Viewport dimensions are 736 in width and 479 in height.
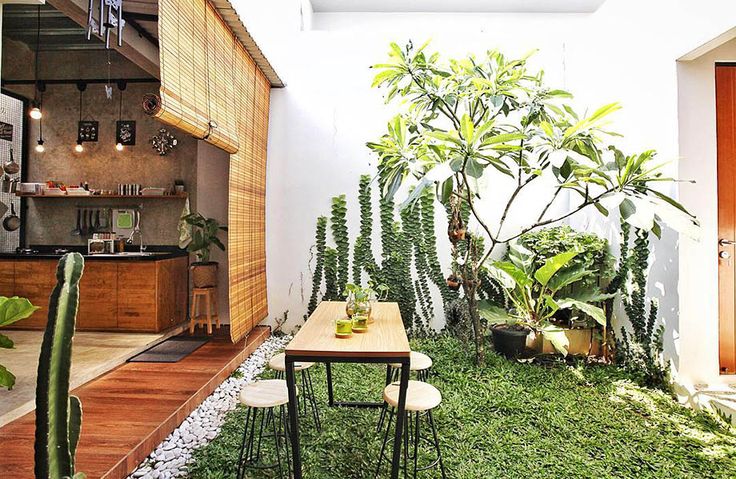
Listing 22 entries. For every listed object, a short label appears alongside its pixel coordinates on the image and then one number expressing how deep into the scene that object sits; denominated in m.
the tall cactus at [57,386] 0.98
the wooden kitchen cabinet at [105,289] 4.73
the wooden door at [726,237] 3.53
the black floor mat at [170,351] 4.10
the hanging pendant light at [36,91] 4.61
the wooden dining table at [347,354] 2.07
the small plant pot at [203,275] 5.03
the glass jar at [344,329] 2.35
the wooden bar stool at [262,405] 2.23
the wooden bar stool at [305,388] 2.73
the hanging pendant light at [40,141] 5.42
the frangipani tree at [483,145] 2.89
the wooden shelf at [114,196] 5.35
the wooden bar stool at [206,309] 5.00
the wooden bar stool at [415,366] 2.74
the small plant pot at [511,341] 4.30
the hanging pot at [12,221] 5.43
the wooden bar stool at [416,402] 2.16
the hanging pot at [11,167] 5.25
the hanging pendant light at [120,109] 5.56
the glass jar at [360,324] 2.52
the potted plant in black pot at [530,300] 4.04
